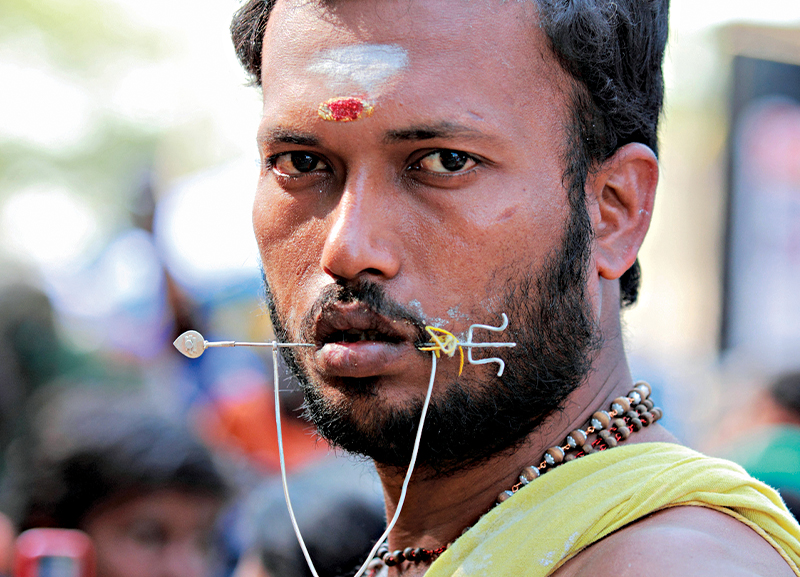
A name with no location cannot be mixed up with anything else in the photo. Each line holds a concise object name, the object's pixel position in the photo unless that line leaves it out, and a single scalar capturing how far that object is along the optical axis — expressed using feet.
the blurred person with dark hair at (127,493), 12.07
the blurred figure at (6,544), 13.07
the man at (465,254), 6.54
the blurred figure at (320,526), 11.15
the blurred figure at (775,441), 13.24
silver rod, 6.76
